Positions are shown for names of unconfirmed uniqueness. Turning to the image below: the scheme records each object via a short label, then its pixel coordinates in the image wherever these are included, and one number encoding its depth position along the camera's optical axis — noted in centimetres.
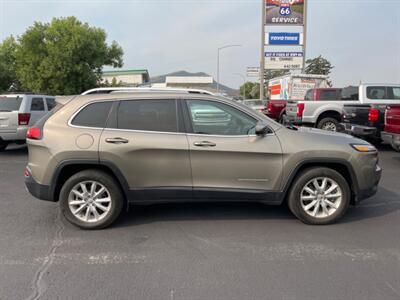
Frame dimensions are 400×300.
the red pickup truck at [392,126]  798
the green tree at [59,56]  2997
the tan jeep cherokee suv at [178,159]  446
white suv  975
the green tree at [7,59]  3684
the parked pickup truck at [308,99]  1384
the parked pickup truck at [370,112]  980
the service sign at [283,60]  2653
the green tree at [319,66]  5966
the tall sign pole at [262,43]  2569
